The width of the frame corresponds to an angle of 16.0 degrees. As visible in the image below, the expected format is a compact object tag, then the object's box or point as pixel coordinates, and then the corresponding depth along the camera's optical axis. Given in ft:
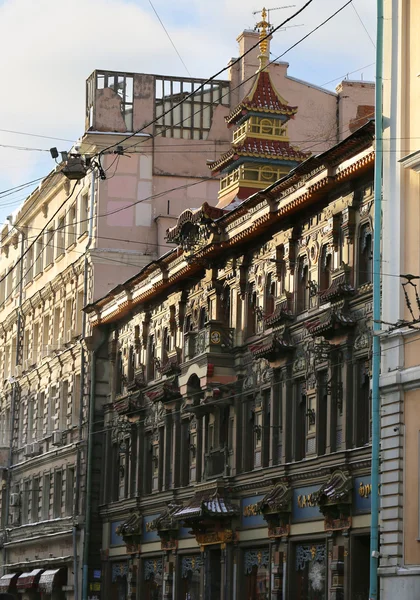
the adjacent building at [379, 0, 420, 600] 92.94
